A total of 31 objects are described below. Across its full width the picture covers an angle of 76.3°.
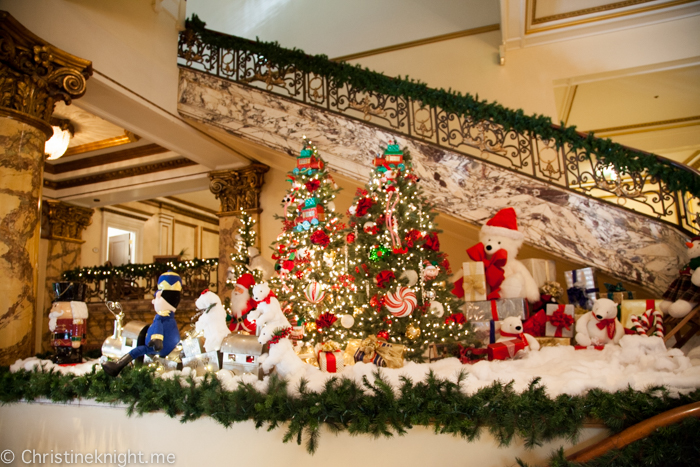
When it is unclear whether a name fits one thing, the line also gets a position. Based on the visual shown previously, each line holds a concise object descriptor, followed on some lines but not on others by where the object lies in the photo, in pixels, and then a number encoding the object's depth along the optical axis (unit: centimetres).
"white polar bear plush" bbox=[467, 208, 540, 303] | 539
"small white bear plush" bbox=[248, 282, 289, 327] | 360
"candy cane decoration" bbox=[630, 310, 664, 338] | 436
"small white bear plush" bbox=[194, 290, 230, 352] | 360
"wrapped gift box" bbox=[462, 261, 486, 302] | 548
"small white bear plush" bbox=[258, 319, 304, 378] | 326
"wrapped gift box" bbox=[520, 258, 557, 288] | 578
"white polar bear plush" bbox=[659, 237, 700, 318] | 449
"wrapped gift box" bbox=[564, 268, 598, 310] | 548
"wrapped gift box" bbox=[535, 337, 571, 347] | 490
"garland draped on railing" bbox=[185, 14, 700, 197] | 561
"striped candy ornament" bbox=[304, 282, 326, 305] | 486
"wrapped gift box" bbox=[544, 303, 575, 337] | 500
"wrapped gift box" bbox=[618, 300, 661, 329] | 475
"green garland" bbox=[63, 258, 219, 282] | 990
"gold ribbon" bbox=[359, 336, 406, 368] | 399
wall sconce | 729
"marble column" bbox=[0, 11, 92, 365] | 455
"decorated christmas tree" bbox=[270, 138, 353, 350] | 491
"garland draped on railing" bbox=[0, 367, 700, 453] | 230
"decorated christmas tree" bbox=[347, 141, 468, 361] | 467
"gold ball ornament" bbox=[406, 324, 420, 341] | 461
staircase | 564
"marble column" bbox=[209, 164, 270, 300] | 929
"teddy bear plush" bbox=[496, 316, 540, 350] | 475
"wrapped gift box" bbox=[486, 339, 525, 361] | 449
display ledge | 236
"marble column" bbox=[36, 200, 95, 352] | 1073
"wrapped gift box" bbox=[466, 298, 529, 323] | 527
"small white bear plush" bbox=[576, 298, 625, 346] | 451
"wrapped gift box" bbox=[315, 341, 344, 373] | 387
